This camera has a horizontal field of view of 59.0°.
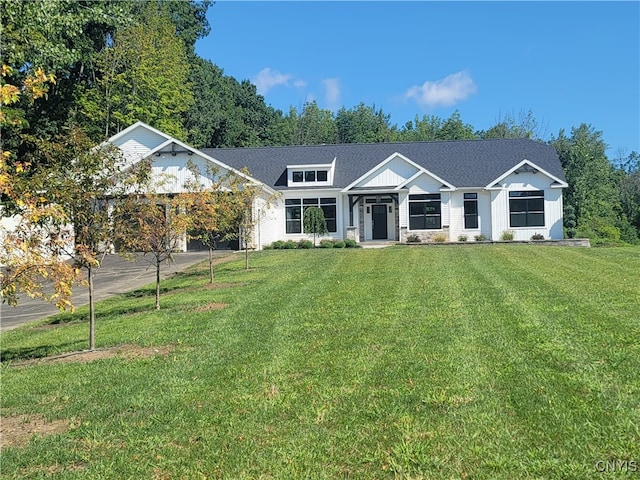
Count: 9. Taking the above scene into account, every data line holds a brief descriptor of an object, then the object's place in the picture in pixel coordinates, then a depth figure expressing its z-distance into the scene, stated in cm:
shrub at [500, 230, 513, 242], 2928
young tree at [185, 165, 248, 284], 1343
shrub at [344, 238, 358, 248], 2866
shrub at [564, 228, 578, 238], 3045
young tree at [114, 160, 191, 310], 916
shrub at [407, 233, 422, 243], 2970
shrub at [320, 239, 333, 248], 2861
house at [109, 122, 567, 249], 2973
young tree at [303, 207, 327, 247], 3023
